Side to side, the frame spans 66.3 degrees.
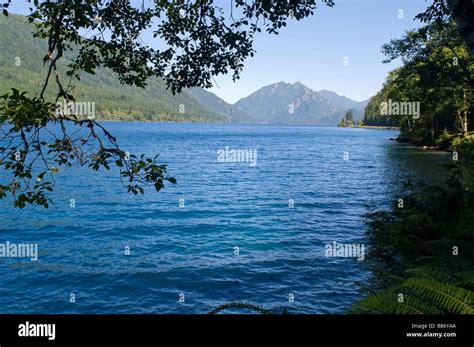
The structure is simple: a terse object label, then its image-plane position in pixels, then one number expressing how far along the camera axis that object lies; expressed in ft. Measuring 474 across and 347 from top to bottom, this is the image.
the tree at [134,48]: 15.24
